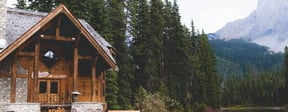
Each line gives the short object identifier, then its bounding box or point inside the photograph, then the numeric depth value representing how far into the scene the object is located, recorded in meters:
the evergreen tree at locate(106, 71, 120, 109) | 38.06
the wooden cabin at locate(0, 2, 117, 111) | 22.33
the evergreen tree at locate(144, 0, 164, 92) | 48.81
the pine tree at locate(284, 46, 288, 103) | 92.14
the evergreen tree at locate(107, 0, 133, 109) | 43.56
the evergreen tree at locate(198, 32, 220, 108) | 64.94
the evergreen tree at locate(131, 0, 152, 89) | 49.16
